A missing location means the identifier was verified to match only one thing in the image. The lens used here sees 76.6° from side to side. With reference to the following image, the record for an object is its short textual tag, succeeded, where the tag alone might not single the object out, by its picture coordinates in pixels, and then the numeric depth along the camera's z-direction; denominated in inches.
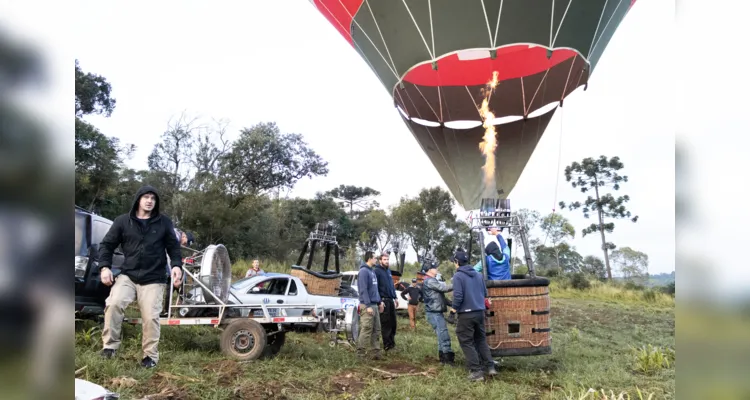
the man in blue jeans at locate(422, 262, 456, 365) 193.6
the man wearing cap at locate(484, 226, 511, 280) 173.5
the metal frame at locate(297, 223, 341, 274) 381.5
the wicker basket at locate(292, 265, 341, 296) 314.2
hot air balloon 269.1
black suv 153.9
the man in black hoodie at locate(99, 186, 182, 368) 123.0
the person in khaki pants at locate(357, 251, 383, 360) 193.0
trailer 155.2
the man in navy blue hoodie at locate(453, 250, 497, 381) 157.1
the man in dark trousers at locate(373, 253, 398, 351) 227.8
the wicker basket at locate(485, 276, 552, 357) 156.9
